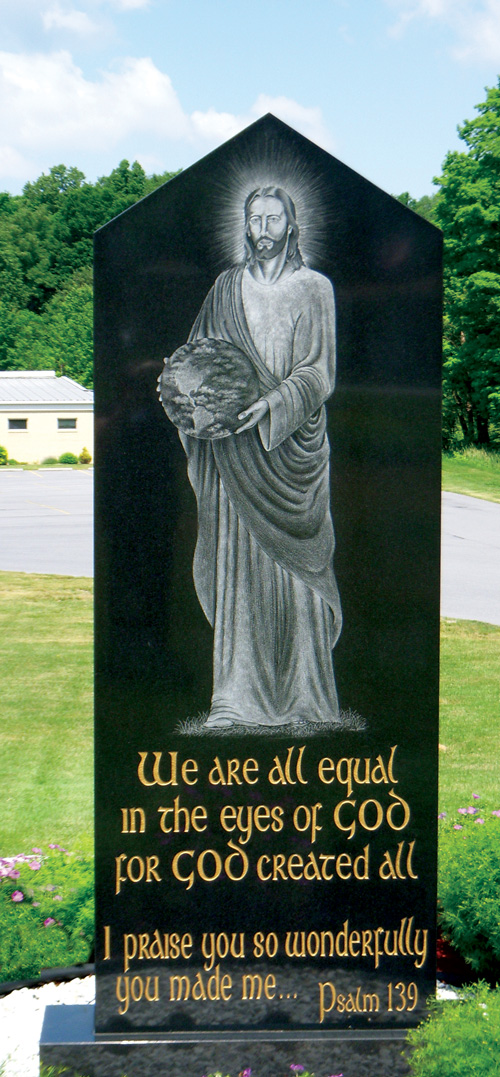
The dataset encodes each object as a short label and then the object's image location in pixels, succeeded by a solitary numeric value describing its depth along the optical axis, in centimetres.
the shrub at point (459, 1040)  318
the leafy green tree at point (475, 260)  3216
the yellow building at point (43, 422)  4234
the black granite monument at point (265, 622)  344
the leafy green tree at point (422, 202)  5631
